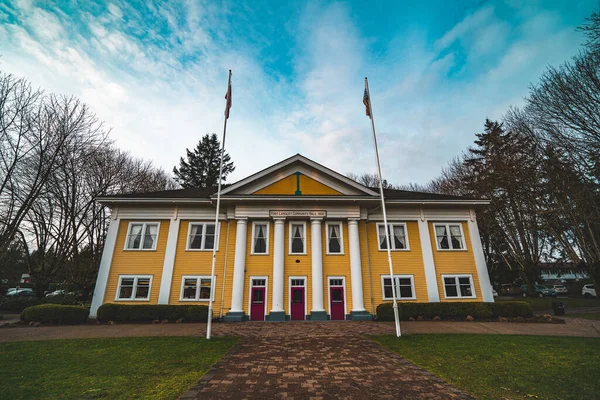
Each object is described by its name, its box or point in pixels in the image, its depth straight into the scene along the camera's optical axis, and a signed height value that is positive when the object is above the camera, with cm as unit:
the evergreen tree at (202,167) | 4475 +1935
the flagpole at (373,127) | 1512 +879
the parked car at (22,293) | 3646 -78
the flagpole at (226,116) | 1358 +915
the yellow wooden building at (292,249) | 1847 +254
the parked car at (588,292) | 3428 -98
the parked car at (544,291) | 4022 -100
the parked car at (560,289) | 4297 -76
